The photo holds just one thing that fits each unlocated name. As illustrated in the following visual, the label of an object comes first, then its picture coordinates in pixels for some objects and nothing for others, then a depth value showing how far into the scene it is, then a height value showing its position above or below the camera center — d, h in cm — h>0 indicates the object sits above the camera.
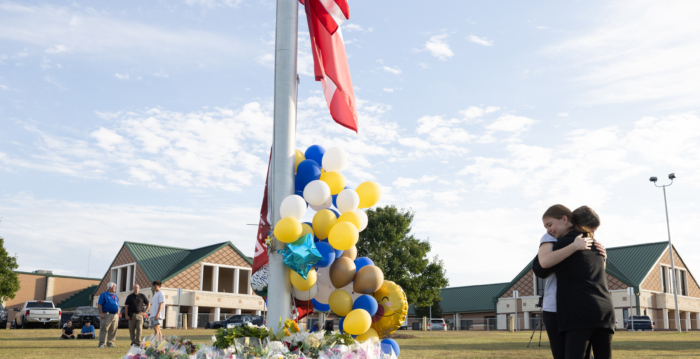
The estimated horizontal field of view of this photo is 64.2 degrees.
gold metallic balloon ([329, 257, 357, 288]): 689 +12
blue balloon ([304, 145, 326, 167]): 755 +172
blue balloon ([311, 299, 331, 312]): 735 -31
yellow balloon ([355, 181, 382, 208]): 755 +119
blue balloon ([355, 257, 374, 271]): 717 +26
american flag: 734 +282
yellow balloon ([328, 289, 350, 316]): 681 -24
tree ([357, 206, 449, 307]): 3100 +157
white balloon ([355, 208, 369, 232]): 741 +86
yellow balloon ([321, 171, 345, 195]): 735 +132
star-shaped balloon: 625 +29
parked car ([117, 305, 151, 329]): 3230 -253
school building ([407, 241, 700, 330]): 4566 -75
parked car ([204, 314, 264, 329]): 3575 -246
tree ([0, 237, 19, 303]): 3928 +27
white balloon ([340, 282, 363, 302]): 709 -11
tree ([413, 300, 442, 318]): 6325 -317
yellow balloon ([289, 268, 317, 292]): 650 +2
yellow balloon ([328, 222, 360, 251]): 659 +54
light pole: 3968 +744
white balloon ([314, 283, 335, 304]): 710 -12
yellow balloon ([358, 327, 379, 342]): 679 -64
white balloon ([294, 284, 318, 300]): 680 -15
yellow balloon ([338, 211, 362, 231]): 706 +81
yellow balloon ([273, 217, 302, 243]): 626 +58
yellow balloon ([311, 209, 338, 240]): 686 +71
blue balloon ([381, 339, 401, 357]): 673 -77
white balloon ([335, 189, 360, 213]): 712 +103
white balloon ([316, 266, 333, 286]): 704 +8
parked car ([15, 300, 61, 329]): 3017 -192
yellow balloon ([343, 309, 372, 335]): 653 -46
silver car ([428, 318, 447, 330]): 5330 -408
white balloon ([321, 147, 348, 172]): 736 +160
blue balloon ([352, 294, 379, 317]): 683 -26
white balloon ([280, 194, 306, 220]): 642 +85
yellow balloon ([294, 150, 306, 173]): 726 +162
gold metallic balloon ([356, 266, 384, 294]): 693 +3
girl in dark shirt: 411 -13
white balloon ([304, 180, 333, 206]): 679 +108
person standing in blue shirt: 1425 -89
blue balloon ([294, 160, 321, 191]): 709 +138
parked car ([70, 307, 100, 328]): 3091 -202
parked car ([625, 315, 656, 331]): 3981 -272
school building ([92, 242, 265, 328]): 4538 +38
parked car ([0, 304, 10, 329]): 3428 -239
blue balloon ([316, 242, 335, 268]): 661 +34
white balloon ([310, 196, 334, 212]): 720 +98
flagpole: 648 +170
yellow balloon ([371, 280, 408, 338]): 712 -35
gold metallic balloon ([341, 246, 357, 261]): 711 +37
